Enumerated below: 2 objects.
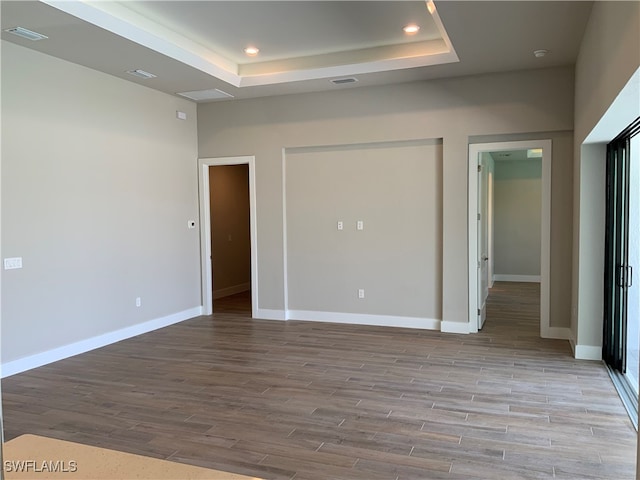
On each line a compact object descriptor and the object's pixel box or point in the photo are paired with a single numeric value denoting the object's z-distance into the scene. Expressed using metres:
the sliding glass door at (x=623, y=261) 4.02
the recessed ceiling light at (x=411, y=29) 5.00
